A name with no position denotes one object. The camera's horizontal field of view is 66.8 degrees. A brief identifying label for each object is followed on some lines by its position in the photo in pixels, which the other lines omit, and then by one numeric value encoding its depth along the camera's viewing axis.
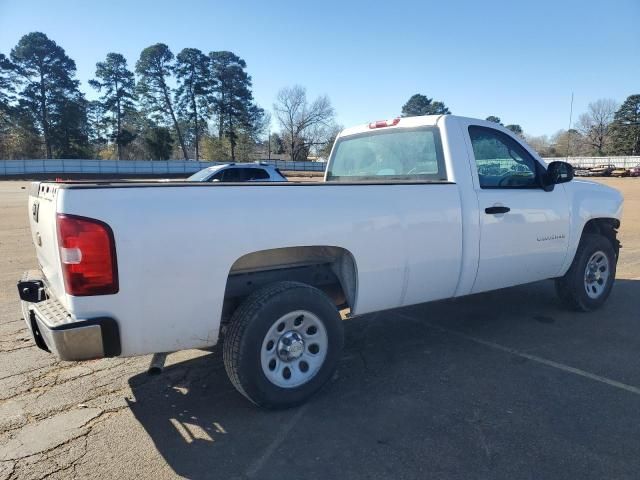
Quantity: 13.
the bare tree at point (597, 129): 106.55
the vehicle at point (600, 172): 58.81
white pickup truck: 2.68
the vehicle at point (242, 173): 14.06
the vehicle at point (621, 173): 58.90
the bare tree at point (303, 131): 87.38
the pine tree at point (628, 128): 98.38
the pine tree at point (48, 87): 61.34
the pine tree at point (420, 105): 89.00
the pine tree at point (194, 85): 74.00
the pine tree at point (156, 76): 72.19
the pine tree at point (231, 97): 75.38
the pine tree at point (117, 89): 70.19
